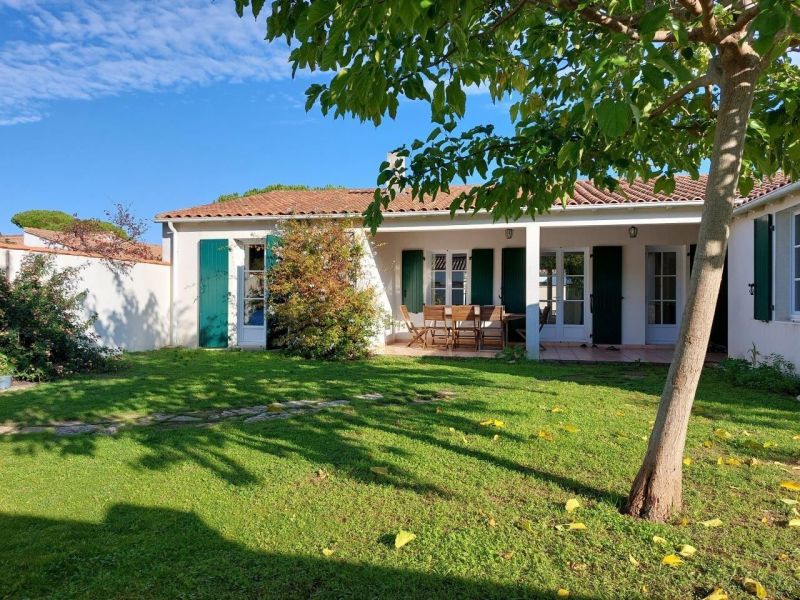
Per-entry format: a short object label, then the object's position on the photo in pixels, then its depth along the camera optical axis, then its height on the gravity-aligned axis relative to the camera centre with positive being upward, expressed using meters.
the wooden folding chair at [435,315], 11.68 -0.21
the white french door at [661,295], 12.49 +0.27
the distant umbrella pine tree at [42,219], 36.03 +5.83
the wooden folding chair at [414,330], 11.95 -0.57
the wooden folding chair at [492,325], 11.16 -0.46
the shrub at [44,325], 7.38 -0.32
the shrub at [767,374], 6.66 -0.89
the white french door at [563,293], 12.96 +0.32
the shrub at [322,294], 10.10 +0.21
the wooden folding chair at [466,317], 11.30 -0.24
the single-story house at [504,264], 10.25 +0.99
